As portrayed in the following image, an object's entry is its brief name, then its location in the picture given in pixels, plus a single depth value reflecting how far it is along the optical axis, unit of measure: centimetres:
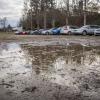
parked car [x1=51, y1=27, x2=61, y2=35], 2341
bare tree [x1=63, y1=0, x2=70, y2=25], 2678
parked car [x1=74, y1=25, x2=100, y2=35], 1853
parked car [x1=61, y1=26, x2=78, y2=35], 2049
